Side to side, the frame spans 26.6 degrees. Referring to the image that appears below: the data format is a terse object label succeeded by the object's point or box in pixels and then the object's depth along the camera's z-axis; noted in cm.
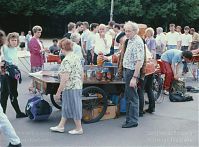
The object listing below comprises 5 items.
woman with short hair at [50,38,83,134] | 655
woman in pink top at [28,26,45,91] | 989
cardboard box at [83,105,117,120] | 757
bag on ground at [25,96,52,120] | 743
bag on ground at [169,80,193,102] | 973
